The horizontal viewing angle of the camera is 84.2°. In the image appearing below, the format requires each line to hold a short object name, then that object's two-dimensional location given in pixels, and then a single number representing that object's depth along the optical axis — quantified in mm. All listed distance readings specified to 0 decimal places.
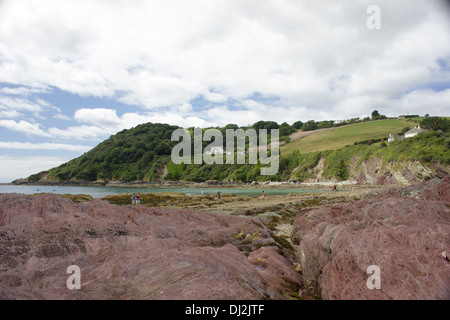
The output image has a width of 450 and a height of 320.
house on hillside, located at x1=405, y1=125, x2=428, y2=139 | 75688
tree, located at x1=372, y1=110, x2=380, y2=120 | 147825
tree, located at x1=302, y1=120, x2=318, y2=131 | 153000
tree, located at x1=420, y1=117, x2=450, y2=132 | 73662
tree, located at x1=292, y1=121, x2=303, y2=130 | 172575
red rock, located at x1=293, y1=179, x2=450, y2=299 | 4082
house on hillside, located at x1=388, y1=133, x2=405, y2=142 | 82888
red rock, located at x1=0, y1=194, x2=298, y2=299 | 4398
